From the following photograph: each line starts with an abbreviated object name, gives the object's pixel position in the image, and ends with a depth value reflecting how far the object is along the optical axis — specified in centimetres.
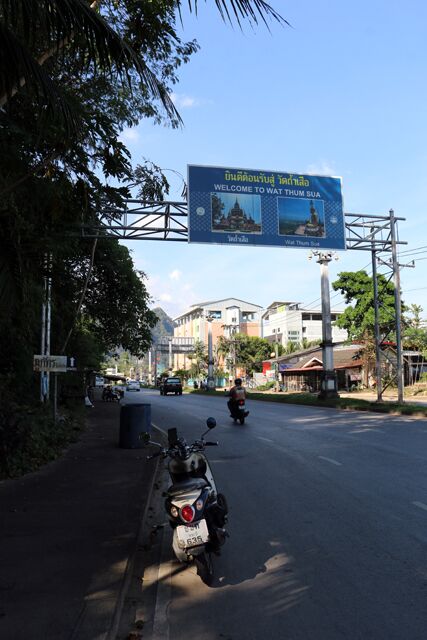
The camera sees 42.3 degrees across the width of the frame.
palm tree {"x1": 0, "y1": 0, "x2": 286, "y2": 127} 477
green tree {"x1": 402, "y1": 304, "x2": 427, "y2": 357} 5009
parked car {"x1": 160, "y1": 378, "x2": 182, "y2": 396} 5562
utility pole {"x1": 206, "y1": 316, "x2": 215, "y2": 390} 6575
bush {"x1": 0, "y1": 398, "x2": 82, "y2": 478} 934
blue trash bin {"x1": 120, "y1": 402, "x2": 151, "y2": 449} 1307
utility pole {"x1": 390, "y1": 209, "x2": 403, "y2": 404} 2412
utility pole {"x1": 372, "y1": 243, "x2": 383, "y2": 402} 2637
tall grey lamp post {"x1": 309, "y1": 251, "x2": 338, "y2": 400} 3195
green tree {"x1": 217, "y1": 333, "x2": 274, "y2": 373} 8988
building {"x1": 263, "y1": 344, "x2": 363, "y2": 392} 5447
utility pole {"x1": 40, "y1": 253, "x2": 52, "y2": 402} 1530
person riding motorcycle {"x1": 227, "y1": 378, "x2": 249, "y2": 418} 1967
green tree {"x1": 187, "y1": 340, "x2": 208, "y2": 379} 9656
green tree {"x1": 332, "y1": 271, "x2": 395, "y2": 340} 4975
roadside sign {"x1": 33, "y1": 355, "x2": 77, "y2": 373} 1352
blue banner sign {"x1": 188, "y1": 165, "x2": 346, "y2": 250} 1869
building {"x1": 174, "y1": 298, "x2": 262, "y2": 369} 12406
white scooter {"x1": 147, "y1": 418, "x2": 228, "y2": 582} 473
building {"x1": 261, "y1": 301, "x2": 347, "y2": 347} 9838
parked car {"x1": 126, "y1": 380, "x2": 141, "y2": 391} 8958
